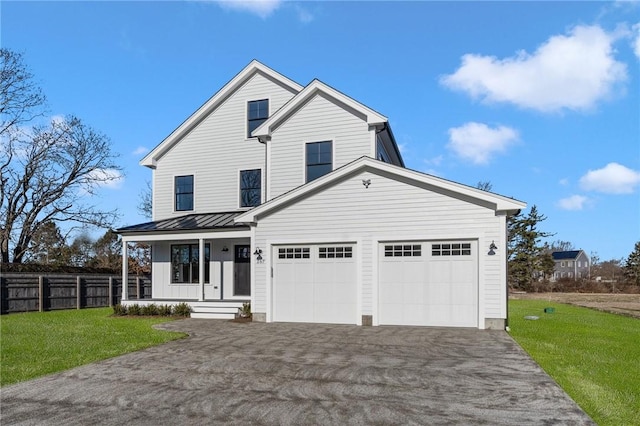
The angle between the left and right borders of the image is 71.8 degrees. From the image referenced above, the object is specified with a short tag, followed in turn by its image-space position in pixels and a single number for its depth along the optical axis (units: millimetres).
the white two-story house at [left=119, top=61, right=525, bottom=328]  12117
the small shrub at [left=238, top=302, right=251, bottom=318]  14602
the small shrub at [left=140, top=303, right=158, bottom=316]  15883
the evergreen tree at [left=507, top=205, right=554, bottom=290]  38188
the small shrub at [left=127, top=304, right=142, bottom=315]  16000
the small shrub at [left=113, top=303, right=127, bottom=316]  16125
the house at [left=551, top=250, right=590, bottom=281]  86188
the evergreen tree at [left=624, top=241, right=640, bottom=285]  41719
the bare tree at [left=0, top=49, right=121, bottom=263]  27453
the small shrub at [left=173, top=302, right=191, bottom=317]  15461
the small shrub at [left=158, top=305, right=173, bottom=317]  15672
